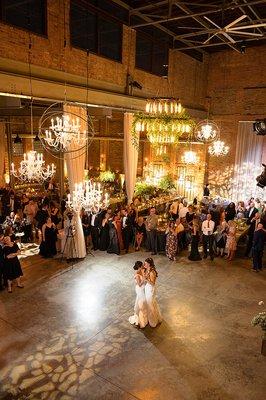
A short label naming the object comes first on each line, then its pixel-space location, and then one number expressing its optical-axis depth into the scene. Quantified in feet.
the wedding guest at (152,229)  32.14
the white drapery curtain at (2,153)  49.22
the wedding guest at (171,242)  30.55
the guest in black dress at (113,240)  31.42
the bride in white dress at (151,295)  19.63
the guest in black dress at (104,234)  32.17
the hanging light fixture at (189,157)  45.91
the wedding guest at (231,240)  30.89
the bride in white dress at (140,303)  19.70
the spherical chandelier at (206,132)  39.34
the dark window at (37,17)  26.50
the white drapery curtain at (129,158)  36.70
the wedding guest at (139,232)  33.20
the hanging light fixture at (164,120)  24.79
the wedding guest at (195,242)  30.51
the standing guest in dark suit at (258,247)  28.12
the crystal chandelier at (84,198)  25.36
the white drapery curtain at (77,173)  29.22
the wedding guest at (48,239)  29.86
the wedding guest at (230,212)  39.60
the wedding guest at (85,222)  32.14
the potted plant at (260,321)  16.93
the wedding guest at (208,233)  30.91
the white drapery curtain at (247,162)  48.11
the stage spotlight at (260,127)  31.58
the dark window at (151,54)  39.34
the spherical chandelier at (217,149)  45.88
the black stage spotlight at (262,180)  33.85
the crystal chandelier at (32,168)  26.24
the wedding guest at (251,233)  32.76
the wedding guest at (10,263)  23.21
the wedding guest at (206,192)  50.70
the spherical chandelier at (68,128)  21.27
